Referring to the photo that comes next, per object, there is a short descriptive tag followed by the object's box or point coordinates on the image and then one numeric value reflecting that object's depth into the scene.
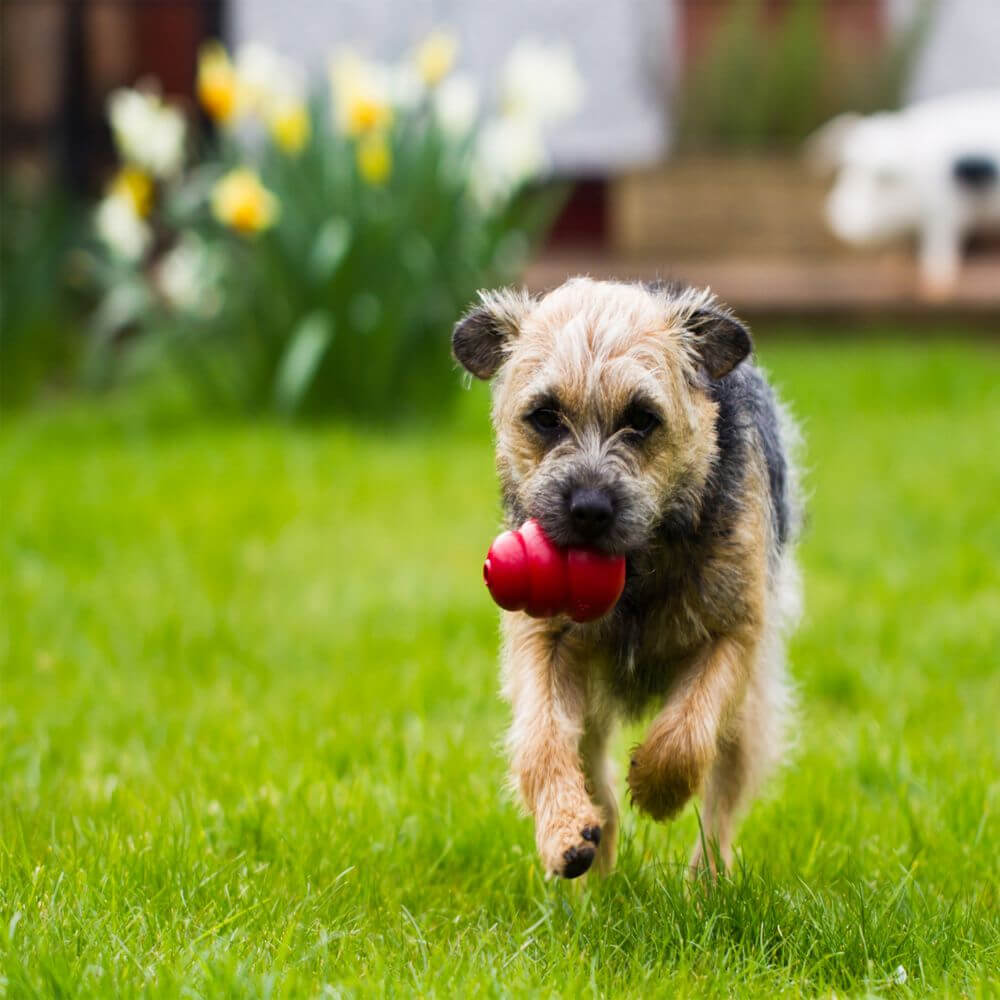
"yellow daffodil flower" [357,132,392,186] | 16.30
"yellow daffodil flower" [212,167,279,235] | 15.59
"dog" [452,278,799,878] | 5.53
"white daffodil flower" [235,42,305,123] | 16.42
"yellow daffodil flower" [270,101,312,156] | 16.28
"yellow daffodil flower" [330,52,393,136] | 15.80
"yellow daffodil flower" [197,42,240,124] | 16.28
